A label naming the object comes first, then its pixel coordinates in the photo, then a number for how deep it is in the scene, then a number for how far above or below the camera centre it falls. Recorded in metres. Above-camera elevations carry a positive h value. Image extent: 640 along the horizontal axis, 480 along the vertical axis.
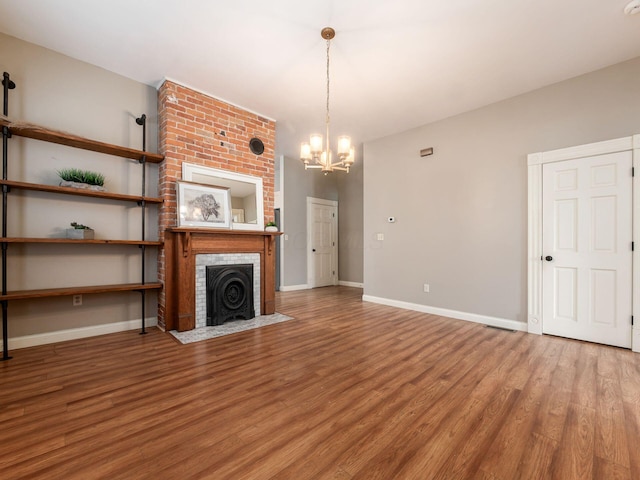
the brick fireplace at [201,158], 3.34 +1.09
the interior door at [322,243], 6.64 -0.11
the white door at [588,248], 2.86 -0.12
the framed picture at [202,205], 3.35 +0.43
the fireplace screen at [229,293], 3.53 -0.72
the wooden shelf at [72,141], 2.55 +1.01
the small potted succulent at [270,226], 4.13 +0.18
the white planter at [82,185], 2.81 +0.55
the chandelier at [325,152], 2.68 +0.85
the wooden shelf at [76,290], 2.48 -0.51
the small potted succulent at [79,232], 2.85 +0.07
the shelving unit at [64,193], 2.51 +0.47
